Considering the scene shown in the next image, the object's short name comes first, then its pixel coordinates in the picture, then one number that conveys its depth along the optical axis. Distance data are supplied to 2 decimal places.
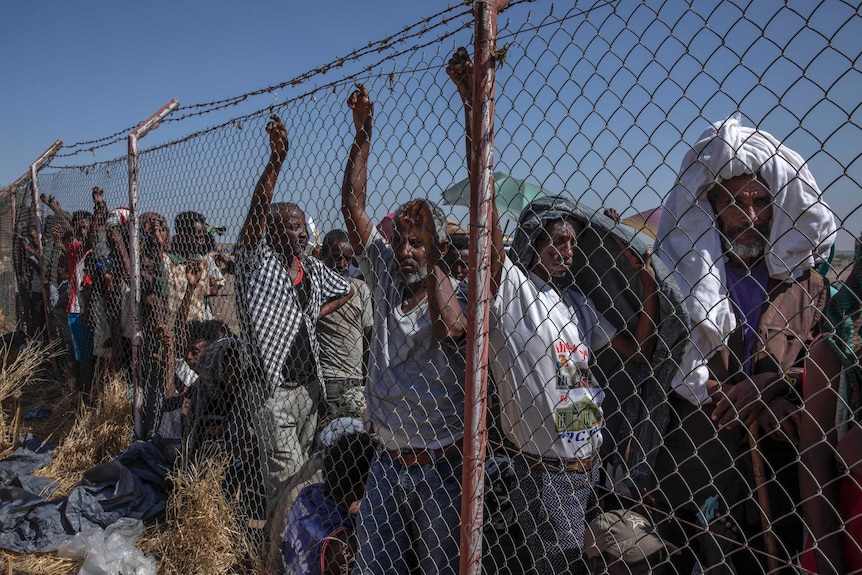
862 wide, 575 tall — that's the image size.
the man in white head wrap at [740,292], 1.96
